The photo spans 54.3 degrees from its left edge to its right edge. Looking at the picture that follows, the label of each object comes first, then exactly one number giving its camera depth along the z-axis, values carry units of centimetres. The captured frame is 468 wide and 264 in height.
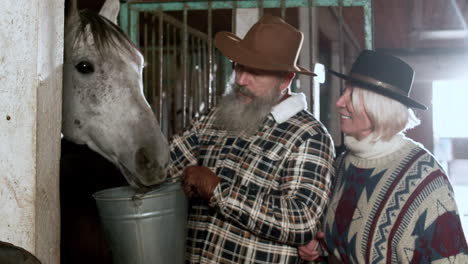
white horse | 186
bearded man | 150
